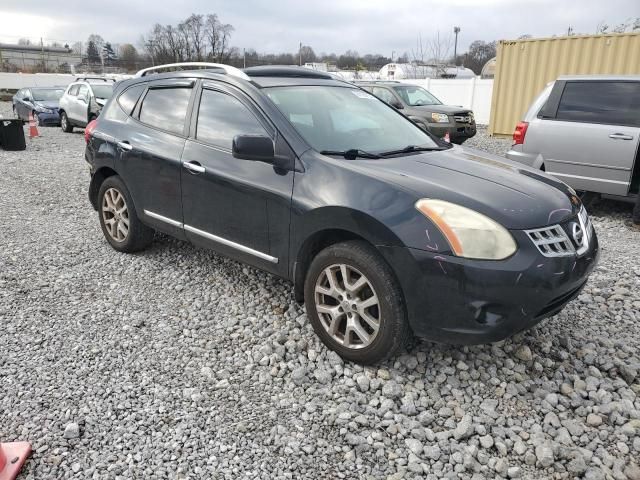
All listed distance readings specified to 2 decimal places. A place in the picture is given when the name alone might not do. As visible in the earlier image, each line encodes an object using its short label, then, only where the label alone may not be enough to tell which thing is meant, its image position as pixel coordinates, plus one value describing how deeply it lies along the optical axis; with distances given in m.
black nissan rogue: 2.70
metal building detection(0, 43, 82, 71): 52.94
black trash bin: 12.24
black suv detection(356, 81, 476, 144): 12.83
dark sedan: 18.17
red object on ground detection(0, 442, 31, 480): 2.33
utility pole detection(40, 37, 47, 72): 50.47
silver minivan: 6.26
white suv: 15.41
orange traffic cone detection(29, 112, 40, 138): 14.84
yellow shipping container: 12.22
